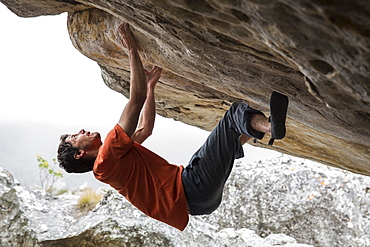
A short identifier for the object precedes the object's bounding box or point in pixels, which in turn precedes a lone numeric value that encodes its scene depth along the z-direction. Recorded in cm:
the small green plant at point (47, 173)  1566
